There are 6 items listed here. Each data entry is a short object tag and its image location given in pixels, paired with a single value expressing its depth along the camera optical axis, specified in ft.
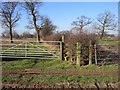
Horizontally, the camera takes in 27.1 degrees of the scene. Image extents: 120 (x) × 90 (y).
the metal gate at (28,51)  36.56
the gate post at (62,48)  33.61
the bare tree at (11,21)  61.24
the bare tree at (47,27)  69.48
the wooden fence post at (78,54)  29.27
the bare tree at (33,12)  69.45
